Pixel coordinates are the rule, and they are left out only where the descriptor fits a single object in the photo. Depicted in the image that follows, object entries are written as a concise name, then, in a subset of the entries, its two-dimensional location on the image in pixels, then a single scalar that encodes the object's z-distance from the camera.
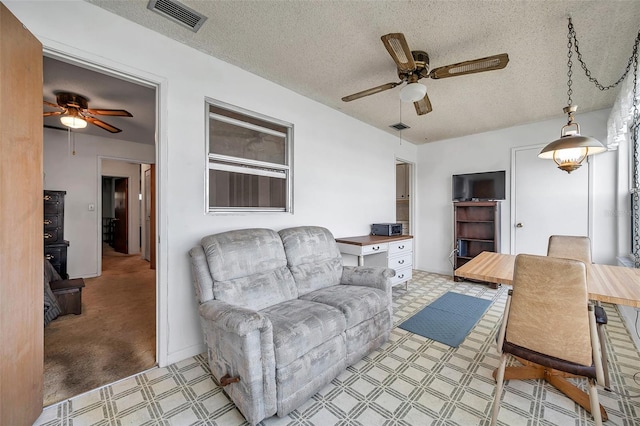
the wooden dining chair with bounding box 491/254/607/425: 1.27
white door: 3.70
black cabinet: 3.68
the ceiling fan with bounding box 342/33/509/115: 1.71
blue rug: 2.50
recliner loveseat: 1.45
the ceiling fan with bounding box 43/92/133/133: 3.05
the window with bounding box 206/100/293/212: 2.42
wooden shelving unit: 4.27
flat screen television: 4.28
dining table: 1.35
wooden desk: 3.15
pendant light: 1.66
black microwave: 3.84
